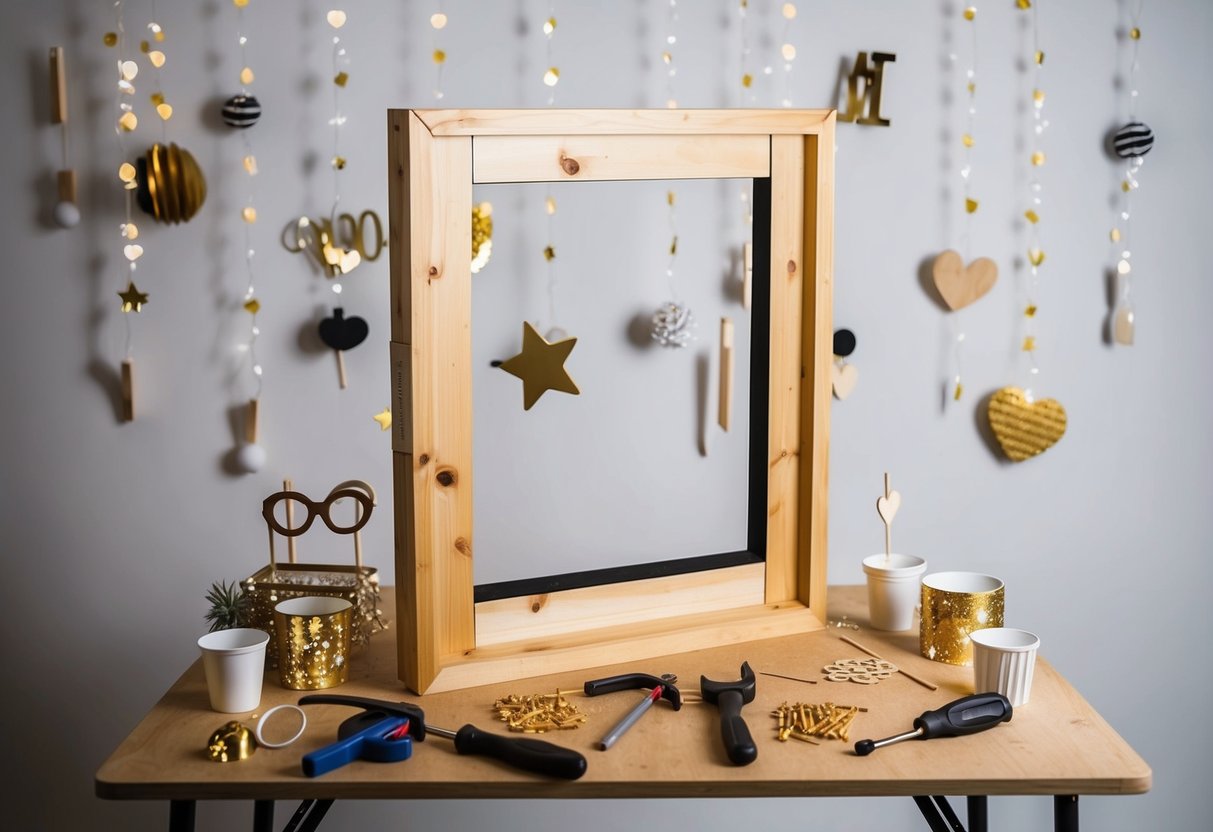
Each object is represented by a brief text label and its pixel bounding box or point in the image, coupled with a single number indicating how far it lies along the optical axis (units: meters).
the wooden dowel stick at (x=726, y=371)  1.84
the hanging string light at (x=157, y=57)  1.70
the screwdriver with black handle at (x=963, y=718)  1.11
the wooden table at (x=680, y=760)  1.02
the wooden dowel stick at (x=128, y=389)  1.74
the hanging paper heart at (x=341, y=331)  1.77
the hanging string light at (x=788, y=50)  1.82
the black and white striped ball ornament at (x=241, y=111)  1.70
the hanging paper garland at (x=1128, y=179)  1.88
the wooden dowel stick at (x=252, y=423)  1.77
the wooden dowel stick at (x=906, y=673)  1.25
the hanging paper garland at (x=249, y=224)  1.70
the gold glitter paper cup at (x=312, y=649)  1.23
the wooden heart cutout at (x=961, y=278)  1.89
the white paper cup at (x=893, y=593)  1.45
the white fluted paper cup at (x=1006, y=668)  1.18
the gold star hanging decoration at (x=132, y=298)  1.71
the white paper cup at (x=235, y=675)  1.17
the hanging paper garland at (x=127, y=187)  1.69
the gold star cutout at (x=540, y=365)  1.31
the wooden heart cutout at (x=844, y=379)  1.89
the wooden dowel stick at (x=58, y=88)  1.69
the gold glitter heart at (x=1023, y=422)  1.93
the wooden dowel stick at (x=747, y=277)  1.85
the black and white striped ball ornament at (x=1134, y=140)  1.88
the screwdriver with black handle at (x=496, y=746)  1.02
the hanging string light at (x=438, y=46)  1.74
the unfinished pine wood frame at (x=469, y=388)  1.20
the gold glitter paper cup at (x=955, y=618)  1.32
